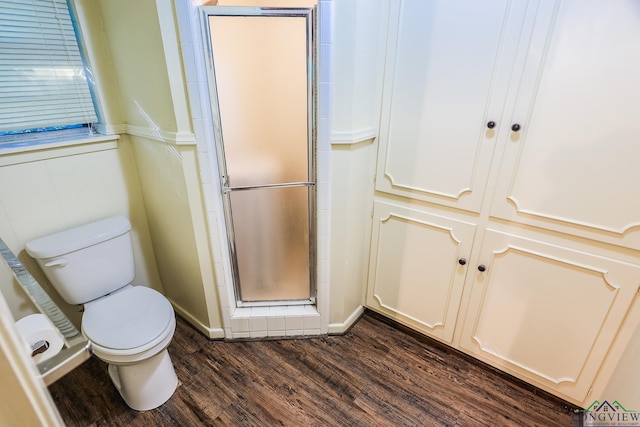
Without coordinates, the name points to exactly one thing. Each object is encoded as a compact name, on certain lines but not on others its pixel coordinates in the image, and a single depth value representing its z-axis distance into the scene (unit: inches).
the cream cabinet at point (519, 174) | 43.2
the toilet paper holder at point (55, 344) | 17.5
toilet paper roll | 22.1
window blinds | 53.7
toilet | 52.7
